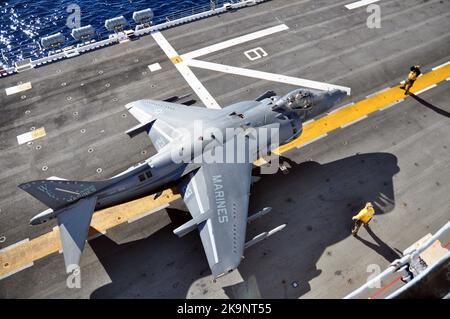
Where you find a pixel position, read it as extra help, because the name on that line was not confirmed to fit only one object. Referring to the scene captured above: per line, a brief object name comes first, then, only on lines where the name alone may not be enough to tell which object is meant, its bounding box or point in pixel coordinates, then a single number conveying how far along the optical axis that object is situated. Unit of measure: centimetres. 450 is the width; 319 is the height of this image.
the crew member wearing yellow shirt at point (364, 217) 1697
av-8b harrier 1570
